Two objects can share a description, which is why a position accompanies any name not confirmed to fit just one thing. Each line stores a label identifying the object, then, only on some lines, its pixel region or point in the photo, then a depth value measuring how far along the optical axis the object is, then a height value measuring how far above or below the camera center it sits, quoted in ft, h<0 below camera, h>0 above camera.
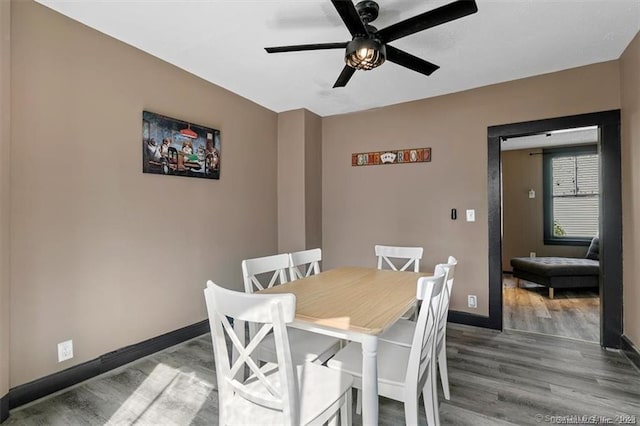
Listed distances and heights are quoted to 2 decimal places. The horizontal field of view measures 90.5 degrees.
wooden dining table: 4.25 -1.49
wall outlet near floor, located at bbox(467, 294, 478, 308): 10.74 -2.90
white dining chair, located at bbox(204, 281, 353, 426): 3.48 -2.16
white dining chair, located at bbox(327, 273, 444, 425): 4.55 -2.39
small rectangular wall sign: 11.72 +2.30
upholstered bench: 14.20 -2.66
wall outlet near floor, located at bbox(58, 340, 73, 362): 6.83 -2.87
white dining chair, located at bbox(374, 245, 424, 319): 9.18 -1.09
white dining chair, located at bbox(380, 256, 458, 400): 5.80 -2.30
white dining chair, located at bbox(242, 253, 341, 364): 5.58 -2.36
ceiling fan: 5.08 +3.29
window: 18.10 +1.18
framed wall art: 8.54 +2.05
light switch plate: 10.75 +0.02
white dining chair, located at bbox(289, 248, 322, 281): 7.91 -1.13
